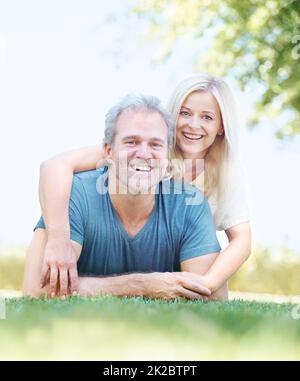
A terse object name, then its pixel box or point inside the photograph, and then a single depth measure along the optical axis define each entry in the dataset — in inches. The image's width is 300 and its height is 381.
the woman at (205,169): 106.7
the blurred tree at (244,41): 249.0
